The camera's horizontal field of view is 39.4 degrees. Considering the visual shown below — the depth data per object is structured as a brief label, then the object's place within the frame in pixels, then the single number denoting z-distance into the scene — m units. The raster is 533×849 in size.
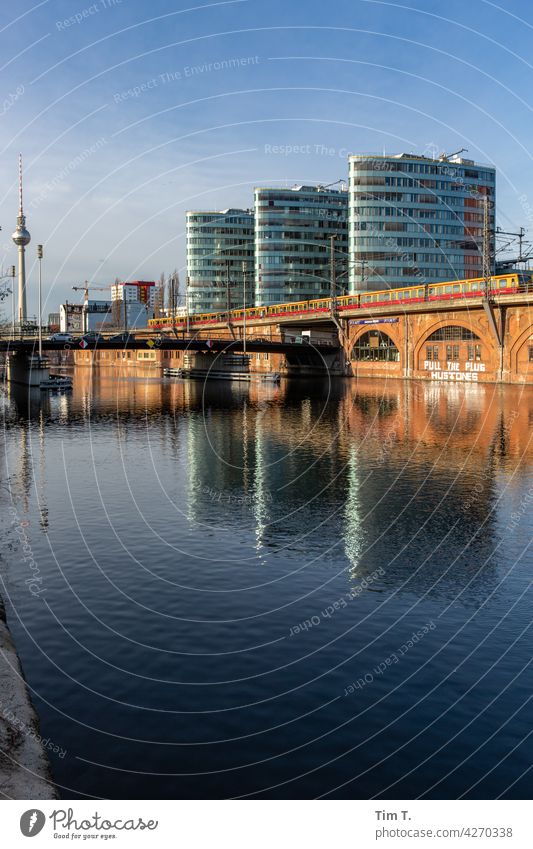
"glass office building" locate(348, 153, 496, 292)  195.12
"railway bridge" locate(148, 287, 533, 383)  108.75
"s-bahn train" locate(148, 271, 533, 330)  107.12
